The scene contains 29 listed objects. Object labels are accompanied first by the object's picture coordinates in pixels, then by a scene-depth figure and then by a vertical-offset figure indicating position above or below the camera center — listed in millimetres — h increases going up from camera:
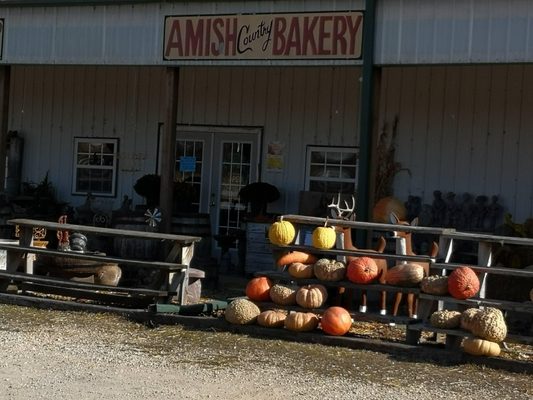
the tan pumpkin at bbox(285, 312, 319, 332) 10258 -1380
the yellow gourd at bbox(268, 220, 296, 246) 11117 -531
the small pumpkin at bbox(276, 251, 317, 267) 11164 -797
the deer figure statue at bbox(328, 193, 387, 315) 11000 -675
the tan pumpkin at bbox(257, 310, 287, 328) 10430 -1393
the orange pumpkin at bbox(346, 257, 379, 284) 10586 -852
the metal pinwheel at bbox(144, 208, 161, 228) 15109 -591
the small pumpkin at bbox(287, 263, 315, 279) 10930 -916
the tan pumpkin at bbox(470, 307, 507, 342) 9281 -1196
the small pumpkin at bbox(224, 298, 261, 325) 10516 -1350
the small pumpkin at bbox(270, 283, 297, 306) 10656 -1167
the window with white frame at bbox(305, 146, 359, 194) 16281 +312
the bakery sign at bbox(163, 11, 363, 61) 12828 +1979
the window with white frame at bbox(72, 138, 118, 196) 18312 +180
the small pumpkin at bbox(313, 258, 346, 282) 10758 -885
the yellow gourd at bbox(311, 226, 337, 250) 10984 -546
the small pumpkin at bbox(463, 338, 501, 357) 9305 -1399
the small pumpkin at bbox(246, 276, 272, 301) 10852 -1148
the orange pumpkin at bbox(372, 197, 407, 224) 15062 -272
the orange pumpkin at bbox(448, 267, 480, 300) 9828 -861
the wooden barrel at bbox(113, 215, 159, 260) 14766 -1000
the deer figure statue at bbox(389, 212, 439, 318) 11016 -693
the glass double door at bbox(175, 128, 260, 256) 17188 +218
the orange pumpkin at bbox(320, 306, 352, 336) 10141 -1345
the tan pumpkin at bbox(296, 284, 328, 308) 10539 -1154
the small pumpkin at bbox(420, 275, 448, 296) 10109 -923
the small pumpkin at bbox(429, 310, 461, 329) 9633 -1200
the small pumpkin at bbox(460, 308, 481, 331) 9469 -1153
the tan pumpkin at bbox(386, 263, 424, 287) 10516 -876
